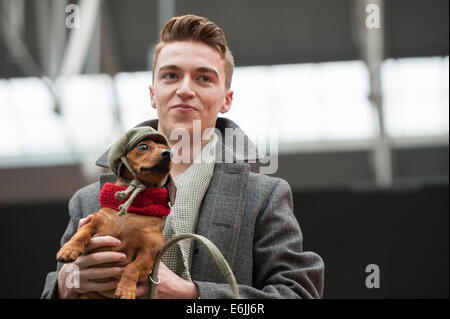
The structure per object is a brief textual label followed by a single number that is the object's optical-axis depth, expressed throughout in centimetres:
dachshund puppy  200
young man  225
